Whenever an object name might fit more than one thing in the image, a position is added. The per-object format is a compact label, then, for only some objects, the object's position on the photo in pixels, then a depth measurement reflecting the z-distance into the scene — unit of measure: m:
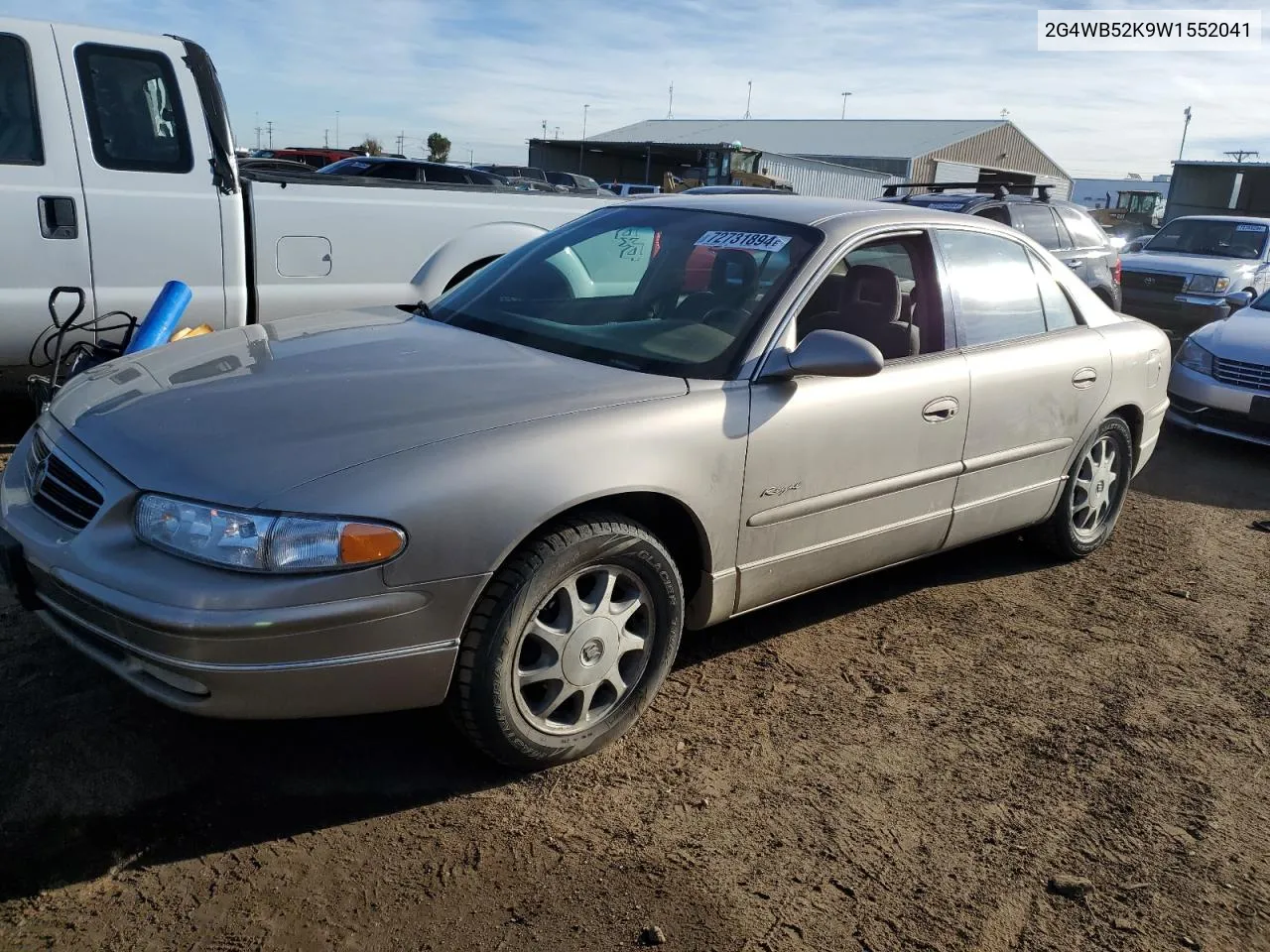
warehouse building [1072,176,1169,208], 67.38
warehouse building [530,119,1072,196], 47.62
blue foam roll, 4.66
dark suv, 10.66
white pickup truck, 5.02
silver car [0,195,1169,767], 2.49
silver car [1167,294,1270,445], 7.54
